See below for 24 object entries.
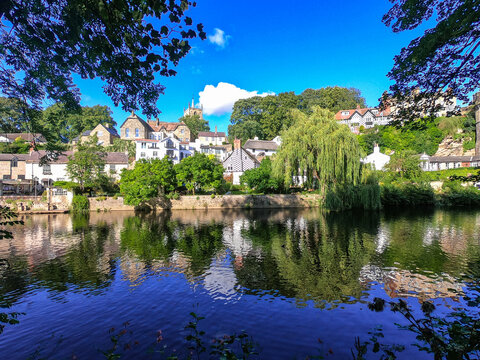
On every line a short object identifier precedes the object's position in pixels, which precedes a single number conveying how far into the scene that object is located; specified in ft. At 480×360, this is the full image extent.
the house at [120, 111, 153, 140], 242.58
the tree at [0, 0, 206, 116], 14.96
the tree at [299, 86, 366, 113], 296.71
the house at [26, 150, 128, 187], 168.96
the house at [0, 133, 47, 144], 205.46
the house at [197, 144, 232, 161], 242.33
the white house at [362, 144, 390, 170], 189.51
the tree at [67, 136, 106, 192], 149.02
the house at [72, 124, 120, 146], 240.94
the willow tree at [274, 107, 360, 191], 109.60
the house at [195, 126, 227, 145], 271.49
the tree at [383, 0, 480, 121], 22.38
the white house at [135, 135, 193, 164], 198.90
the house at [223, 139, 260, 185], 190.80
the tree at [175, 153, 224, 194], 140.36
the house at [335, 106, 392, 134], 269.44
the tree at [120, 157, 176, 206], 132.89
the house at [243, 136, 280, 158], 236.02
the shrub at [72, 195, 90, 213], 138.51
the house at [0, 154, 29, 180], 171.83
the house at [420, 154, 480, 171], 178.29
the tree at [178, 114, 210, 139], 319.94
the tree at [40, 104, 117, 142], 260.01
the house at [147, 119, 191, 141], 279.90
